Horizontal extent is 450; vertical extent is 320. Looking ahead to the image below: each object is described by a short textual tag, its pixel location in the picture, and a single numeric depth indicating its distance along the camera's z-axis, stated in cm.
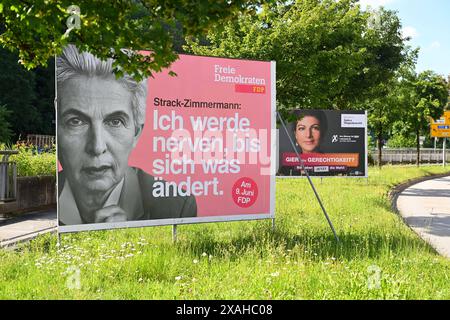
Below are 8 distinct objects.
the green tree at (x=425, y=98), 3819
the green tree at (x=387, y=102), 2241
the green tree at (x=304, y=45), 1491
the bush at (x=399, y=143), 5975
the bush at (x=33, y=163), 1191
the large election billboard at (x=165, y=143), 696
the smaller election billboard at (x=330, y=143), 1881
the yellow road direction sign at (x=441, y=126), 4322
